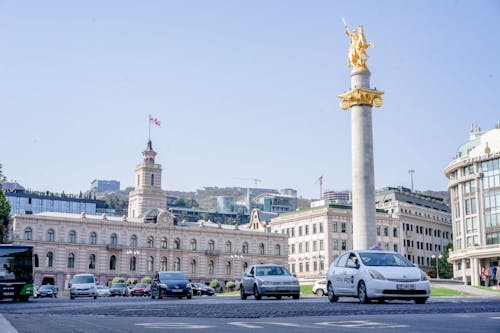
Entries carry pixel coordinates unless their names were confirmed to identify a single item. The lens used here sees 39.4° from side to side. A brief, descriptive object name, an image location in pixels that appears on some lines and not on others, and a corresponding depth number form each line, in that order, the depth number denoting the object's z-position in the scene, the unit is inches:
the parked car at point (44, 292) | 2217.0
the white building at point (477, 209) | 3235.7
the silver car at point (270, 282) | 1128.2
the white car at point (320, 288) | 1732.3
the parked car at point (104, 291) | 2319.0
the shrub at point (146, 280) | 3533.5
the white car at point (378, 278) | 796.0
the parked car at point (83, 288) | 1773.6
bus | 1307.8
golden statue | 1771.7
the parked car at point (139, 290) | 2393.8
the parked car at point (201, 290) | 2427.4
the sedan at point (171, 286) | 1408.7
